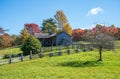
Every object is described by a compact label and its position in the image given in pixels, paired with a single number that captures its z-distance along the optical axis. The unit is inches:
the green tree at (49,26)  1615.6
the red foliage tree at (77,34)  1638.9
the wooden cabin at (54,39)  1050.2
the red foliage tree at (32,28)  1827.1
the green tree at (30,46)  719.3
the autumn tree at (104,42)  517.8
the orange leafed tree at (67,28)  1256.9
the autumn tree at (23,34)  1376.6
